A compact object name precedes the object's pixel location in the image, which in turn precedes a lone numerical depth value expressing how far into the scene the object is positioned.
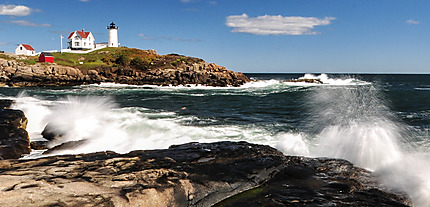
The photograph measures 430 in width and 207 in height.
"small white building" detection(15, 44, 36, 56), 85.44
